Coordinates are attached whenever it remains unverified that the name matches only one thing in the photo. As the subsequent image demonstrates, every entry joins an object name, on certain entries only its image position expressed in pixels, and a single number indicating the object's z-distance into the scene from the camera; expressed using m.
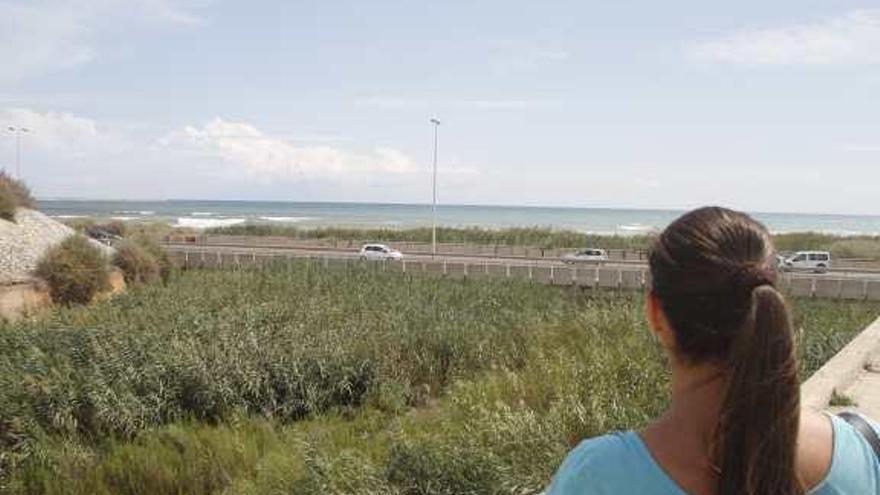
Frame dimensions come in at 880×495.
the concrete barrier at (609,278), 29.38
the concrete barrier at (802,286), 27.06
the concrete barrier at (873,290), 26.42
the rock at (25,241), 25.22
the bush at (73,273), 24.95
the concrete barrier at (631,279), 28.64
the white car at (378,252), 42.31
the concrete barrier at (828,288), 26.88
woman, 1.44
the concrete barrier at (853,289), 26.72
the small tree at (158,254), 31.30
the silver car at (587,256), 41.44
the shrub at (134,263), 28.78
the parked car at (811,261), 39.65
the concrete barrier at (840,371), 6.99
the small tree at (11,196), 31.91
